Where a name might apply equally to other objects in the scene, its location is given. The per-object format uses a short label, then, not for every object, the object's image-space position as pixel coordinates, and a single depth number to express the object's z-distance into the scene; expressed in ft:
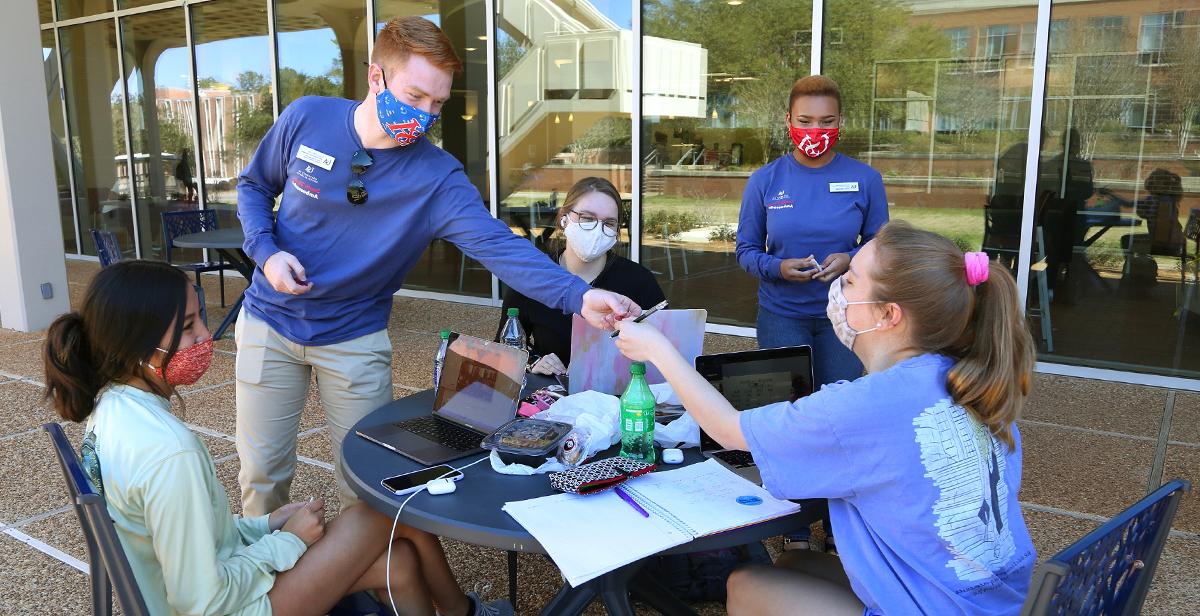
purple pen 5.78
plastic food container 6.61
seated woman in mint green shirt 5.58
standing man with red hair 8.05
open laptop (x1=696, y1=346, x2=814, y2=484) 7.29
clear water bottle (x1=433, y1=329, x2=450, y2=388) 8.13
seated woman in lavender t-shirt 5.27
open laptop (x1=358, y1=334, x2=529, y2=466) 7.18
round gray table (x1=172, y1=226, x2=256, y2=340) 20.67
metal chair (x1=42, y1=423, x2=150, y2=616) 4.68
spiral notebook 5.24
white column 21.76
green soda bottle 6.77
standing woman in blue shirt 10.37
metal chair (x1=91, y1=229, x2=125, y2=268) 21.22
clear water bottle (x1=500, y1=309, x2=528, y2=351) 9.66
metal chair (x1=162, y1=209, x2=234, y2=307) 24.09
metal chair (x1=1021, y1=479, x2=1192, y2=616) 3.96
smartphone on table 6.11
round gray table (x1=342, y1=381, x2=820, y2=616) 5.51
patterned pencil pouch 6.03
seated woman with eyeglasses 10.14
